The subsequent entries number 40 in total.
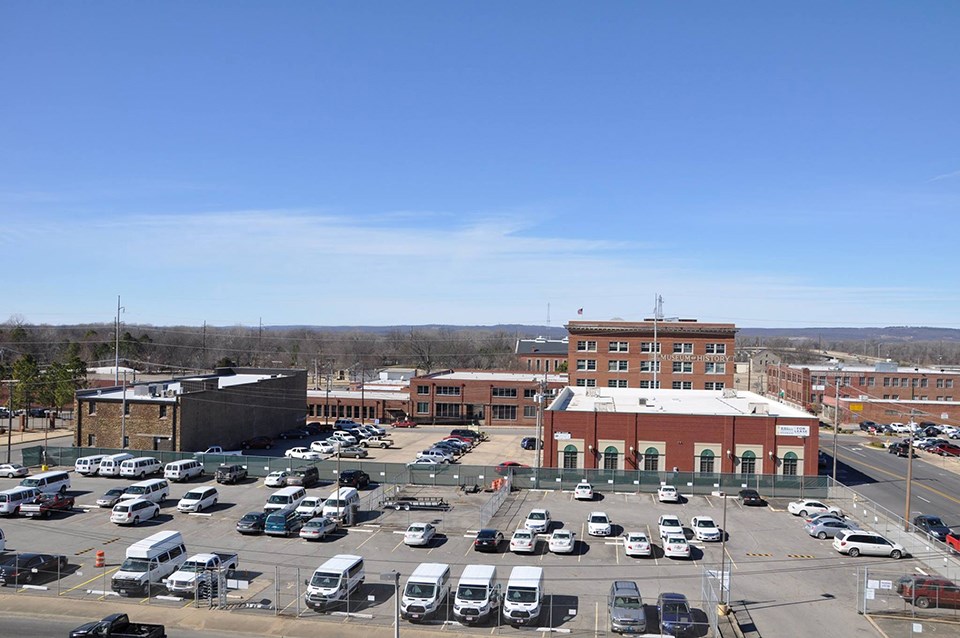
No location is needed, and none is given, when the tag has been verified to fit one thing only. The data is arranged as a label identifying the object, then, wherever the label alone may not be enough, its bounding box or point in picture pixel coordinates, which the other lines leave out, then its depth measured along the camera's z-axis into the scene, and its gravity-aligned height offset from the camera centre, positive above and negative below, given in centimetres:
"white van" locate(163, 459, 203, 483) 5284 -1073
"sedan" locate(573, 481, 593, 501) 4972 -1108
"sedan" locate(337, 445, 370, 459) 6688 -1168
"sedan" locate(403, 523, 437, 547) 3734 -1072
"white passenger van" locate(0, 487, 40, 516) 4259 -1054
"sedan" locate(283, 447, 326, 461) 6141 -1100
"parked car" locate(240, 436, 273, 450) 7300 -1197
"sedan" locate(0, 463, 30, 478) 5394 -1113
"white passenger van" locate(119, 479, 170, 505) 4512 -1051
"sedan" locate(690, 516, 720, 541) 3866 -1057
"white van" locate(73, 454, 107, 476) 5500 -1084
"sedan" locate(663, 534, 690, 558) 3556 -1057
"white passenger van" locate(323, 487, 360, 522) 4144 -1043
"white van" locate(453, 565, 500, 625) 2694 -1013
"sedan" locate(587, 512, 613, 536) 3966 -1067
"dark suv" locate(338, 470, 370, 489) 5253 -1107
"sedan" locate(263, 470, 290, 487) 5241 -1111
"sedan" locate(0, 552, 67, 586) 3058 -1044
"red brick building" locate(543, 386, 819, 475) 5547 -845
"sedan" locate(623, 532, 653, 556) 3578 -1058
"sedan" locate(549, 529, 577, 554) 3641 -1068
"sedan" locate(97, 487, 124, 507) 4528 -1098
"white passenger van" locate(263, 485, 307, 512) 4362 -1062
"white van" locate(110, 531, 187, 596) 2922 -1005
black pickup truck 2331 -993
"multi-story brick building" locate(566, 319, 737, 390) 8900 -289
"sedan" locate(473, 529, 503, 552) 3666 -1074
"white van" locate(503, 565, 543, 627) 2680 -1013
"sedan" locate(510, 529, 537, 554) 3628 -1067
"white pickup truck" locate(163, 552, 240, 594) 2925 -1021
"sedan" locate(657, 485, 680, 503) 4872 -1095
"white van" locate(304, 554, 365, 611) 2791 -1005
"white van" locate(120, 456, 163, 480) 5391 -1077
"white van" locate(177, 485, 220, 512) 4400 -1073
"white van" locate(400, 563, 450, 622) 2703 -1010
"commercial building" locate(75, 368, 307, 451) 6222 -818
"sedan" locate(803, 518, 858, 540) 4041 -1077
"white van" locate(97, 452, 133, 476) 5447 -1079
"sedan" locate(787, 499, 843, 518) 4524 -1092
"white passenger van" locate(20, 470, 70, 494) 4703 -1051
